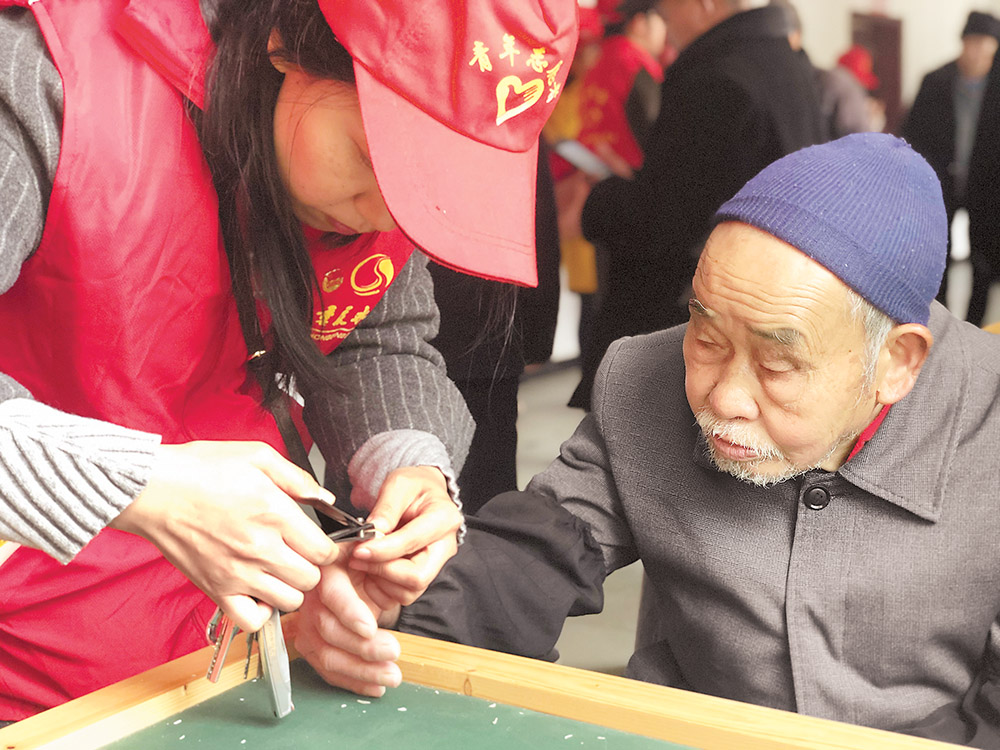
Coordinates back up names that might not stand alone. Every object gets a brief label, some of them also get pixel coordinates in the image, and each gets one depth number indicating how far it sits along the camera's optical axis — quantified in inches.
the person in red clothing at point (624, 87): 116.9
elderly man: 44.1
